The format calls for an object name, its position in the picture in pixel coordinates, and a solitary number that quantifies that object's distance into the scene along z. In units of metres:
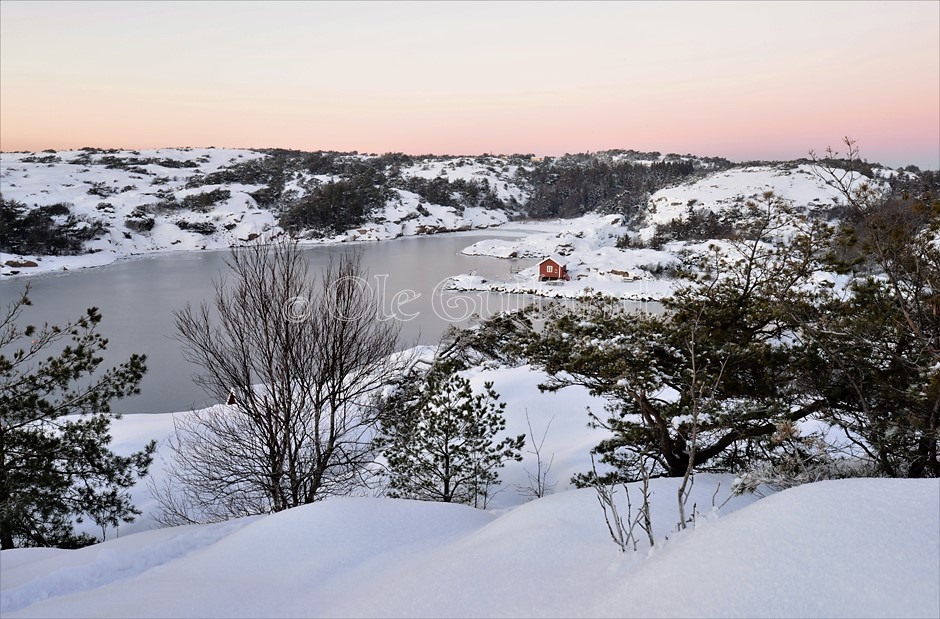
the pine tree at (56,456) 6.40
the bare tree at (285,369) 7.68
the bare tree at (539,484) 8.52
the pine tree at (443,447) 7.61
